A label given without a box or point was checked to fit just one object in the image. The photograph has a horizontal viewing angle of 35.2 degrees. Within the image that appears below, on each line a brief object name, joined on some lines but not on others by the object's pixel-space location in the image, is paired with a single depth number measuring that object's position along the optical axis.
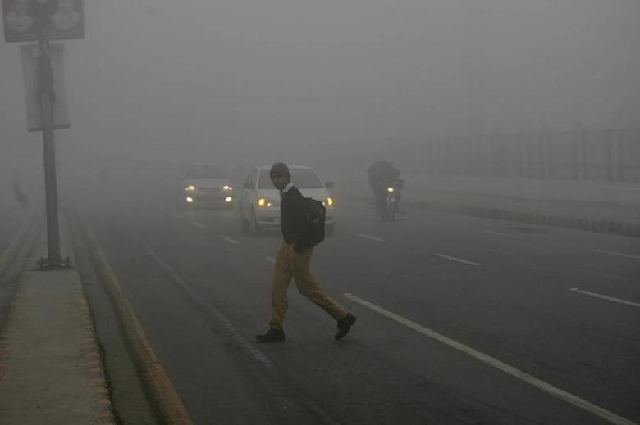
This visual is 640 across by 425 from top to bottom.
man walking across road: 9.86
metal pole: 15.87
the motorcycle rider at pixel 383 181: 29.81
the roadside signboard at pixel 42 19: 15.76
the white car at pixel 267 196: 24.06
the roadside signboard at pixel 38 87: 16.02
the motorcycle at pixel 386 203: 29.78
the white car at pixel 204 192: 38.09
